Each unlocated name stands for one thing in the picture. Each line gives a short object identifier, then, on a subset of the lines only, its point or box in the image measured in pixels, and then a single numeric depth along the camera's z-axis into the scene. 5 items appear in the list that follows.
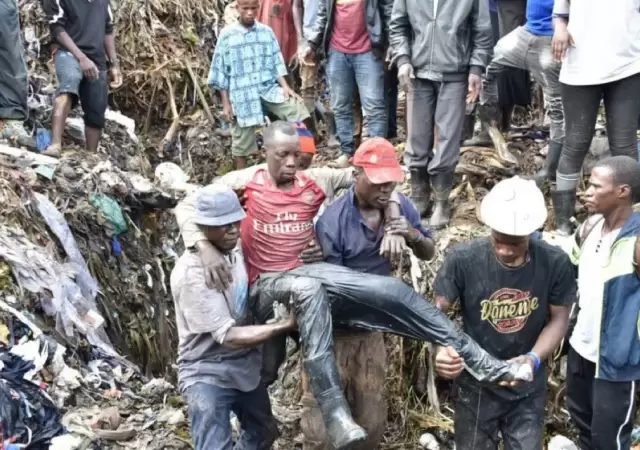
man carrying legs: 4.13
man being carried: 4.11
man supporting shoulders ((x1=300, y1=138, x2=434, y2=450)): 4.59
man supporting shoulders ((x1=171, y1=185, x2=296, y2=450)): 4.21
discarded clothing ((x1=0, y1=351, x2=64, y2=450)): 4.75
